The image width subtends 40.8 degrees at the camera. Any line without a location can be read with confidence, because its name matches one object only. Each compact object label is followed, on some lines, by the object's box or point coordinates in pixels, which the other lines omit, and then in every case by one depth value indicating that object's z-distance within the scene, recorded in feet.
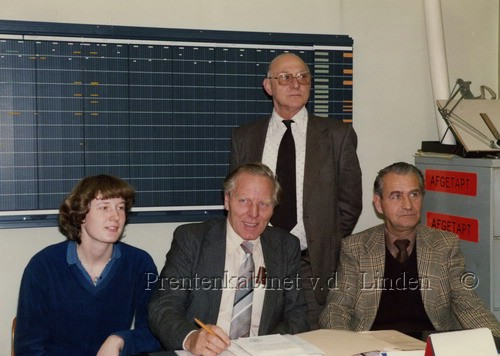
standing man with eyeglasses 11.02
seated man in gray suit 8.81
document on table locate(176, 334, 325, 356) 6.86
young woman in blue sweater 9.07
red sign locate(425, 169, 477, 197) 11.92
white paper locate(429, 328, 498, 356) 5.86
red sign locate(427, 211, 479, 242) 11.87
